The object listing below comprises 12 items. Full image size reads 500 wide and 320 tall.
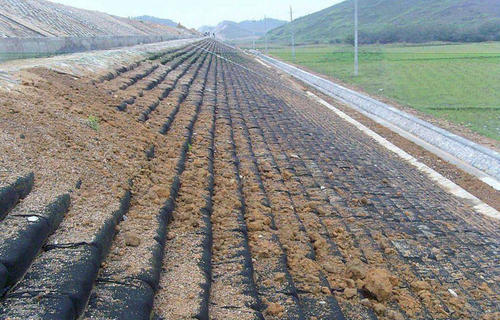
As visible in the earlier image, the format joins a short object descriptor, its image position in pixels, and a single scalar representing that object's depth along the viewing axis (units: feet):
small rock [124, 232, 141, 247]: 8.33
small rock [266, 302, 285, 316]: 7.72
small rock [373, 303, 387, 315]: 8.87
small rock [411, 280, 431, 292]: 10.31
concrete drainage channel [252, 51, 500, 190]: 29.45
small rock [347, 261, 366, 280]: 9.96
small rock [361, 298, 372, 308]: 8.99
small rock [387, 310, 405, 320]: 8.91
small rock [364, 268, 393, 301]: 9.41
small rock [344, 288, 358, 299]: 9.13
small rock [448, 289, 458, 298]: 10.54
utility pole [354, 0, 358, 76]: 91.82
